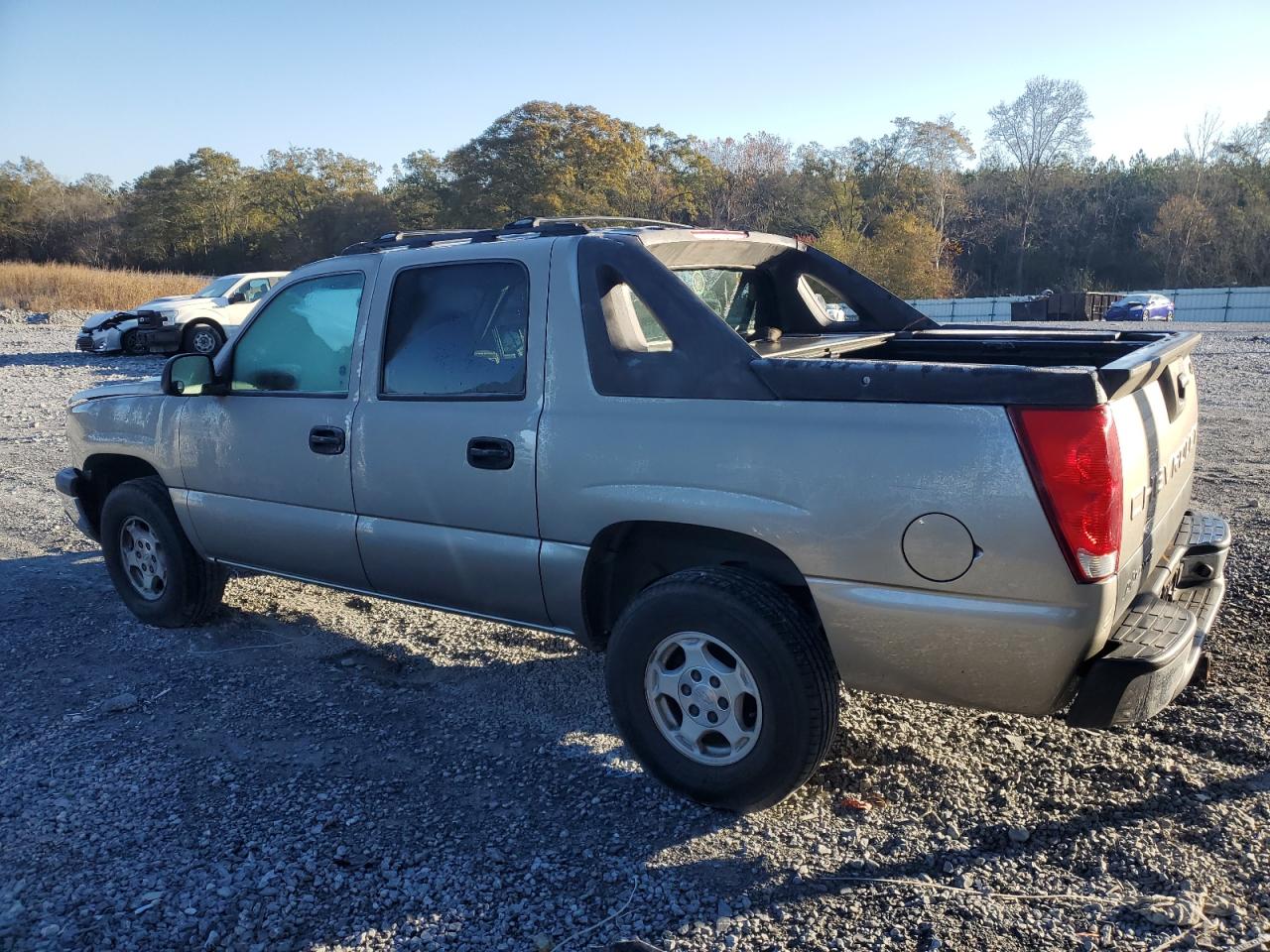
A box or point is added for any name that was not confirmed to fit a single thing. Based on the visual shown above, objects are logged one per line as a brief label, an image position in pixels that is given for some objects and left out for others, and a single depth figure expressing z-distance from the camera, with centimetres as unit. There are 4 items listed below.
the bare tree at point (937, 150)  6159
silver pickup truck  270
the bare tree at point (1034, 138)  6438
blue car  3509
